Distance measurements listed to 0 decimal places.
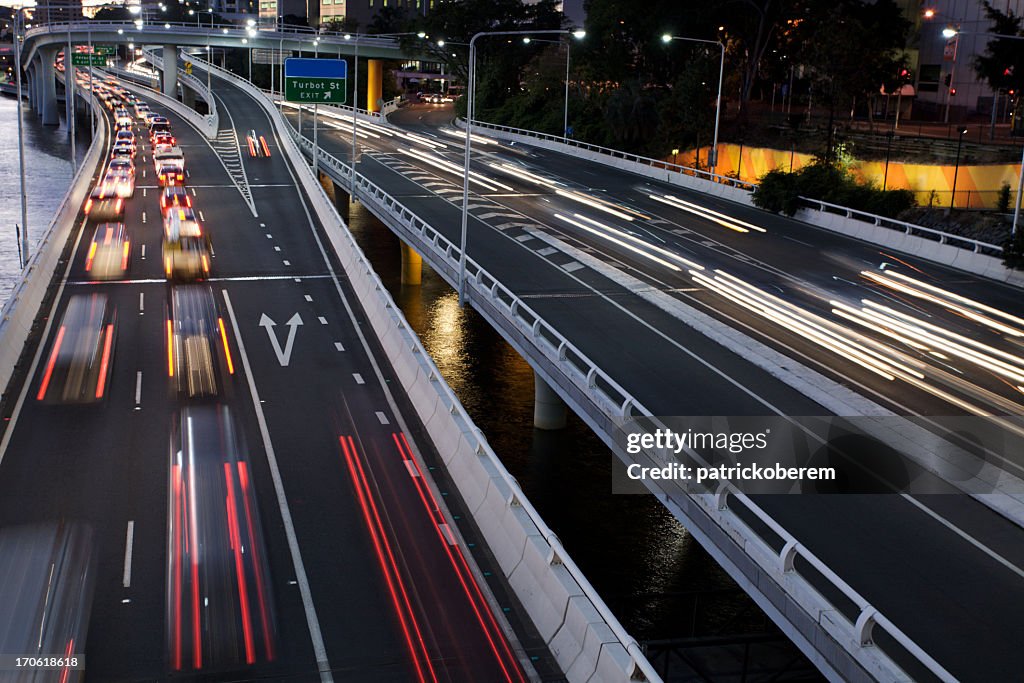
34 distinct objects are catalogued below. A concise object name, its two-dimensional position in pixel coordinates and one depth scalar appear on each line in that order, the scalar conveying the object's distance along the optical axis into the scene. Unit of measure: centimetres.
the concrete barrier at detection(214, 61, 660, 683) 1362
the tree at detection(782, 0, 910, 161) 6347
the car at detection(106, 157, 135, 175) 6250
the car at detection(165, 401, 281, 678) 1486
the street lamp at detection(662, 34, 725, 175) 6184
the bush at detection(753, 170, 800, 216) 5209
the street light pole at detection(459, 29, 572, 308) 3506
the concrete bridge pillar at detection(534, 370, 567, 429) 3394
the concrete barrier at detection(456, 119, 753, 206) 5859
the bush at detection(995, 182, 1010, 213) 4853
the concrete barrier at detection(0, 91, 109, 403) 2766
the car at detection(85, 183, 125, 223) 5003
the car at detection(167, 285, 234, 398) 2686
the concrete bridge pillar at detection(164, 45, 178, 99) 13175
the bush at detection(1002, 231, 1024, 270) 3766
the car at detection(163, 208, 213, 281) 3959
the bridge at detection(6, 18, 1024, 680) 1556
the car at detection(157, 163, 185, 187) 6035
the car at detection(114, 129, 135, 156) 7325
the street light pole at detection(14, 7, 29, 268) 4251
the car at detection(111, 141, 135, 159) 7162
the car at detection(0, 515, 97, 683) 1480
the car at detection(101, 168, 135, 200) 5703
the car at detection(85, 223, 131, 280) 3906
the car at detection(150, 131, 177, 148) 7563
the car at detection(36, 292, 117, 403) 2606
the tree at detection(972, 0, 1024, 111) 6197
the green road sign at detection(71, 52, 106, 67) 10469
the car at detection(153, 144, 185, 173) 6306
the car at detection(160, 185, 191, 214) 5372
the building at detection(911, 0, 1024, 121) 7856
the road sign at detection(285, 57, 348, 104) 6300
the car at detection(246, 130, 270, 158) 7512
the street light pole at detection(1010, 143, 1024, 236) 3881
